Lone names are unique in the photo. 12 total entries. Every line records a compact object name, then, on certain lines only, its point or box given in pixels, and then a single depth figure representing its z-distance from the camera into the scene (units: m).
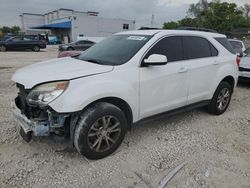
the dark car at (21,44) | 16.81
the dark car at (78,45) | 14.32
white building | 37.08
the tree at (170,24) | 47.68
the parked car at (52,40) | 33.37
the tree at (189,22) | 33.15
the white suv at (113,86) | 2.30
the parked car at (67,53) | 7.35
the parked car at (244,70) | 5.75
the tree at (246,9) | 49.74
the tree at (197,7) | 50.69
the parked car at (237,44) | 8.48
